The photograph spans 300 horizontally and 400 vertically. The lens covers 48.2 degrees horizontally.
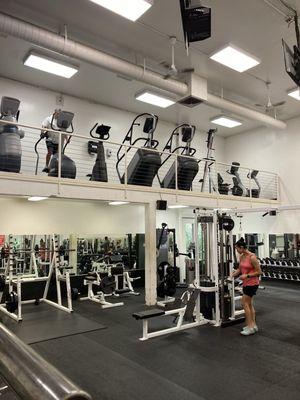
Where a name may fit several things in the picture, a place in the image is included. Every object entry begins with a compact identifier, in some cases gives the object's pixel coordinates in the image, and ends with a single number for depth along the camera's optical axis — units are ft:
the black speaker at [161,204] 26.55
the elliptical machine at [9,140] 20.74
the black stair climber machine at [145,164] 26.21
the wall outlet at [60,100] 30.60
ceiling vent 26.10
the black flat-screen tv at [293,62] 16.05
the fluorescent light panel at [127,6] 16.81
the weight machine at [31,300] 21.68
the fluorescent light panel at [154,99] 28.45
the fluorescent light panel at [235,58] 22.24
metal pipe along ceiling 18.47
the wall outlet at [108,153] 32.77
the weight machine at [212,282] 19.99
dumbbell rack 34.86
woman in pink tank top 18.40
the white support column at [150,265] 25.77
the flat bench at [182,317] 17.65
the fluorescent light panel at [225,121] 34.51
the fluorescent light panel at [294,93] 29.07
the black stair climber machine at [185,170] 29.63
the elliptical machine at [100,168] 25.86
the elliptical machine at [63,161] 23.22
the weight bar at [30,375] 1.68
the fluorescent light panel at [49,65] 23.11
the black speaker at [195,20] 13.28
